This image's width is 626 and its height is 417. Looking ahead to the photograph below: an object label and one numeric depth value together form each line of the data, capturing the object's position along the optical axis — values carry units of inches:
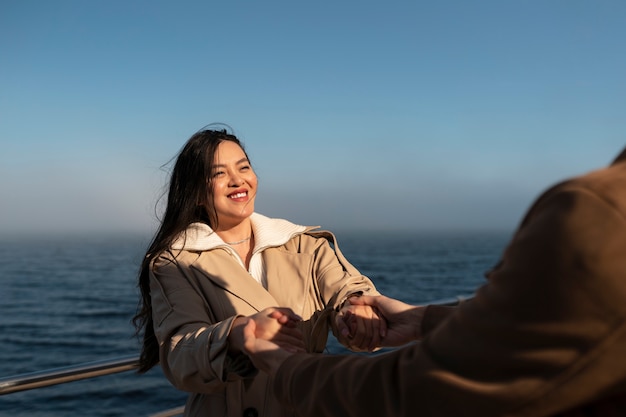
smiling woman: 65.3
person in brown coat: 29.8
